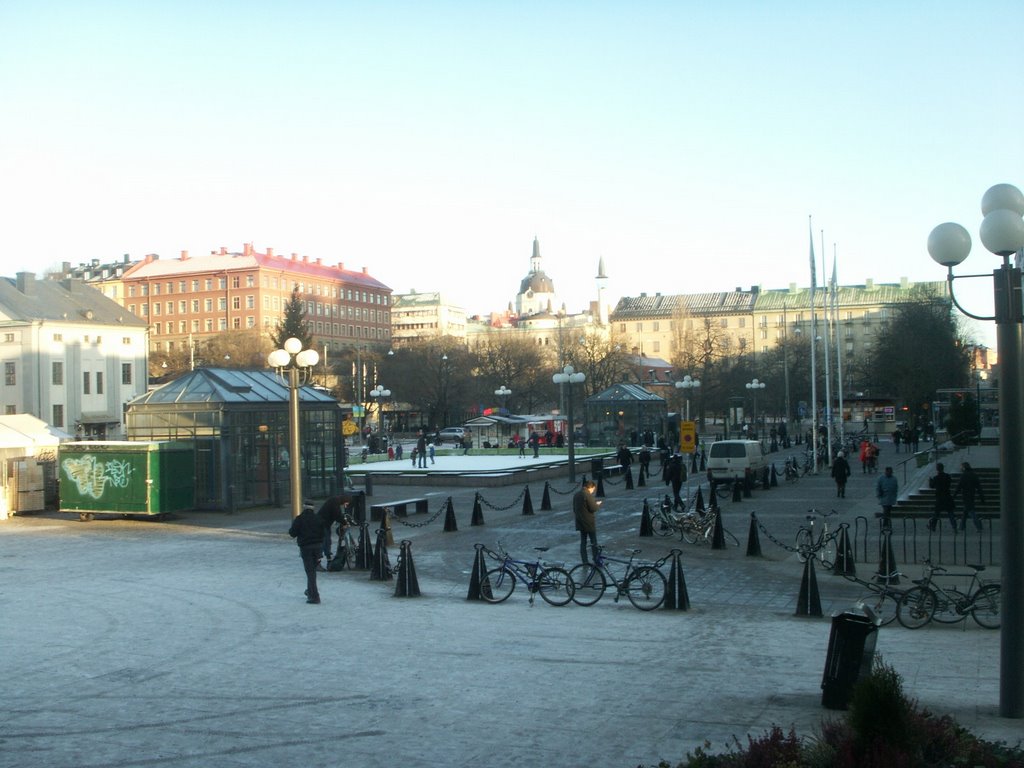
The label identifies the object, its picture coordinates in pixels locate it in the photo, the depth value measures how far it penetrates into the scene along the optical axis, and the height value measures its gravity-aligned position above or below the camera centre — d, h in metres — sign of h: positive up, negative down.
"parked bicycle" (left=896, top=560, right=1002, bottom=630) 13.09 -2.50
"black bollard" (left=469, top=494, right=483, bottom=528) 25.94 -2.45
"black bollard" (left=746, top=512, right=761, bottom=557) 20.00 -2.57
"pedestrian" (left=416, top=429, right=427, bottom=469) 44.56 -1.41
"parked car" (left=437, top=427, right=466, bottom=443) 73.22 -1.26
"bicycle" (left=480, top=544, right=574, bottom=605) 15.05 -2.42
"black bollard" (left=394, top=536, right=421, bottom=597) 15.66 -2.39
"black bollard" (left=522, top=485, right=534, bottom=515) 28.69 -2.48
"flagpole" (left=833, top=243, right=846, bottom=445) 50.19 +3.39
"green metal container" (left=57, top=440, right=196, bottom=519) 27.38 -1.39
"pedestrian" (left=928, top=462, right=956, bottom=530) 23.25 -2.01
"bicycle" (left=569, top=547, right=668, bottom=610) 14.70 -2.45
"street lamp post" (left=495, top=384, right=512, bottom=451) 71.12 +1.62
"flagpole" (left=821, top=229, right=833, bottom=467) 47.97 -0.33
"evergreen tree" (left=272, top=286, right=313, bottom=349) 89.12 +8.34
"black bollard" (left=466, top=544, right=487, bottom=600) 15.30 -2.37
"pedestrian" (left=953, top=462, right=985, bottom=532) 22.95 -1.79
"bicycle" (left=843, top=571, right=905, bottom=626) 13.29 -2.58
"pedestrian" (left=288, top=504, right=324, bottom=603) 15.20 -1.75
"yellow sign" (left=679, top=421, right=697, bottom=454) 28.19 -0.66
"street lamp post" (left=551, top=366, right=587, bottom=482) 41.22 +1.57
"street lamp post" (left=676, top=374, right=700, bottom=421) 60.41 +1.69
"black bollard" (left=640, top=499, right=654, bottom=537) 23.42 -2.51
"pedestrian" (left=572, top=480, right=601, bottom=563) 18.16 -1.73
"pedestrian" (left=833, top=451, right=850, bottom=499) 32.63 -1.96
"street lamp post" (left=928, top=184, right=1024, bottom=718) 8.64 -0.05
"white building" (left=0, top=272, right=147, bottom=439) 69.44 +5.11
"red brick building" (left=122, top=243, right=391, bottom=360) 130.00 +16.68
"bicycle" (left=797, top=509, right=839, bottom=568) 18.66 -2.58
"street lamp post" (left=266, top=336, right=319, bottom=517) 22.38 +0.71
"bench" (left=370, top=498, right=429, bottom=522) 25.88 -2.32
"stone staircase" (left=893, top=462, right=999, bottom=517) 26.17 -2.53
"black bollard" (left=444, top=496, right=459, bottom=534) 24.67 -2.45
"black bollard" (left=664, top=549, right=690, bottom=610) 14.39 -2.48
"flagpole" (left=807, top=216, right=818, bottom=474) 44.21 -0.97
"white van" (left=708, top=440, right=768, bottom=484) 37.19 -1.73
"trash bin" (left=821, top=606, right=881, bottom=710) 8.98 -2.16
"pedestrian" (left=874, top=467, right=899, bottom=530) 24.34 -1.97
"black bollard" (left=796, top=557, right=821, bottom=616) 13.77 -2.48
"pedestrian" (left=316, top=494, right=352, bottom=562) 17.16 -1.52
